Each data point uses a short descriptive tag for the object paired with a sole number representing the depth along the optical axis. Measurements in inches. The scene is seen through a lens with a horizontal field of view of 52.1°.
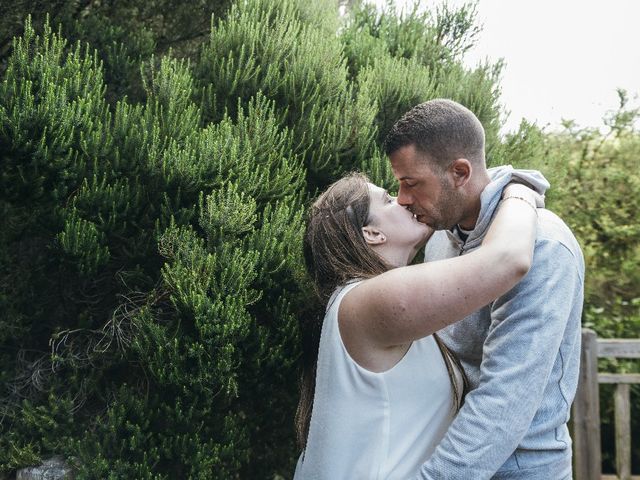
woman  75.9
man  79.2
